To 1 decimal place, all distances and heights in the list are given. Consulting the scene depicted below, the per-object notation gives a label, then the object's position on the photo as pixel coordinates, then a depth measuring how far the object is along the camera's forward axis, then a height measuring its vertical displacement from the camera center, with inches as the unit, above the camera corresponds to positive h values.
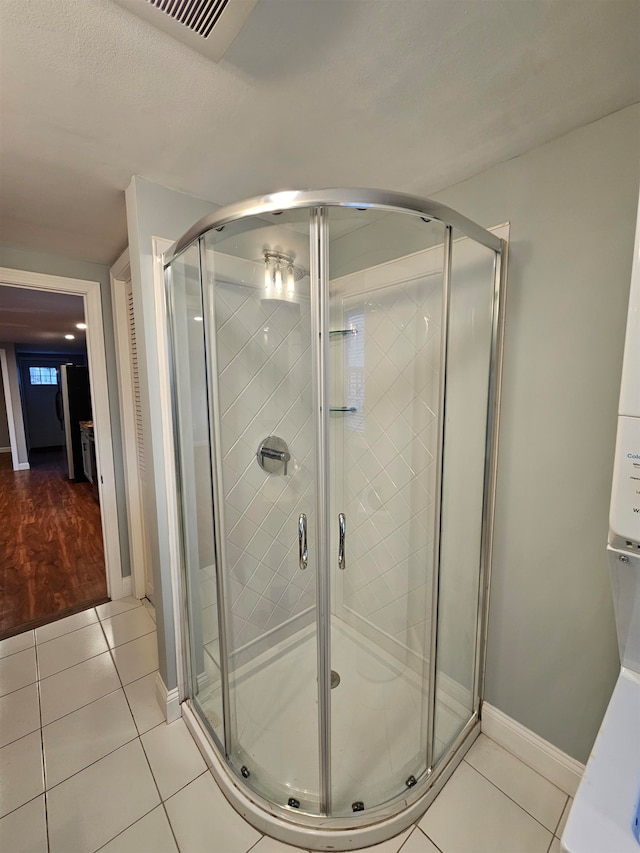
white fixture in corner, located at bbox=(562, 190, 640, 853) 26.0 -32.5
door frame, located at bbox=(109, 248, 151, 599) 96.7 -15.0
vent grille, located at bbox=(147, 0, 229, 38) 30.0 +32.6
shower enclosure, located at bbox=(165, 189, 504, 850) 48.0 -20.0
